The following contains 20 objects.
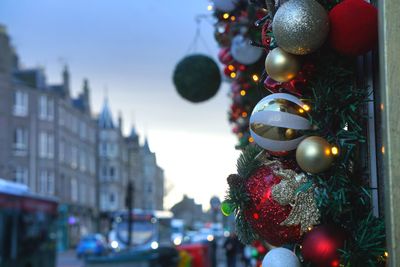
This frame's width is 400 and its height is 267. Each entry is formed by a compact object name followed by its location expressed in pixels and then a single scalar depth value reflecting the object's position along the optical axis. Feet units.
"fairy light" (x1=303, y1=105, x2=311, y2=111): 6.74
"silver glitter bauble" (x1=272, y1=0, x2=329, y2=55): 6.13
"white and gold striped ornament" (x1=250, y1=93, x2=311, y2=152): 6.63
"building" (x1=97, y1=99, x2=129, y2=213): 252.21
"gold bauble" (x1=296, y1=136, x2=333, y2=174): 6.25
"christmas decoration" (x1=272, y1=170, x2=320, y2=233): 6.72
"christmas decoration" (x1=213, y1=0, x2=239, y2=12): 16.11
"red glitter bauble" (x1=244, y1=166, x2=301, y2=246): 6.86
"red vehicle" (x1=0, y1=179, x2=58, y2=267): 48.80
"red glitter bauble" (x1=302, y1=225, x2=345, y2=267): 6.24
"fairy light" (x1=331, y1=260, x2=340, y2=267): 6.26
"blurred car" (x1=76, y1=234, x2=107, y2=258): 140.97
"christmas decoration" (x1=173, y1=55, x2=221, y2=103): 20.47
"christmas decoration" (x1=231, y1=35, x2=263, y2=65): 16.90
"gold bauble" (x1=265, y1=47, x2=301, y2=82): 6.61
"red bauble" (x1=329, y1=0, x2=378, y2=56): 6.26
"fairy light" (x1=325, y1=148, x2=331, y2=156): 6.29
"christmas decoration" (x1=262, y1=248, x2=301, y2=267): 6.46
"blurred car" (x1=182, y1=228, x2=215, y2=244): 144.57
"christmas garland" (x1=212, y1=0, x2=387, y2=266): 6.25
